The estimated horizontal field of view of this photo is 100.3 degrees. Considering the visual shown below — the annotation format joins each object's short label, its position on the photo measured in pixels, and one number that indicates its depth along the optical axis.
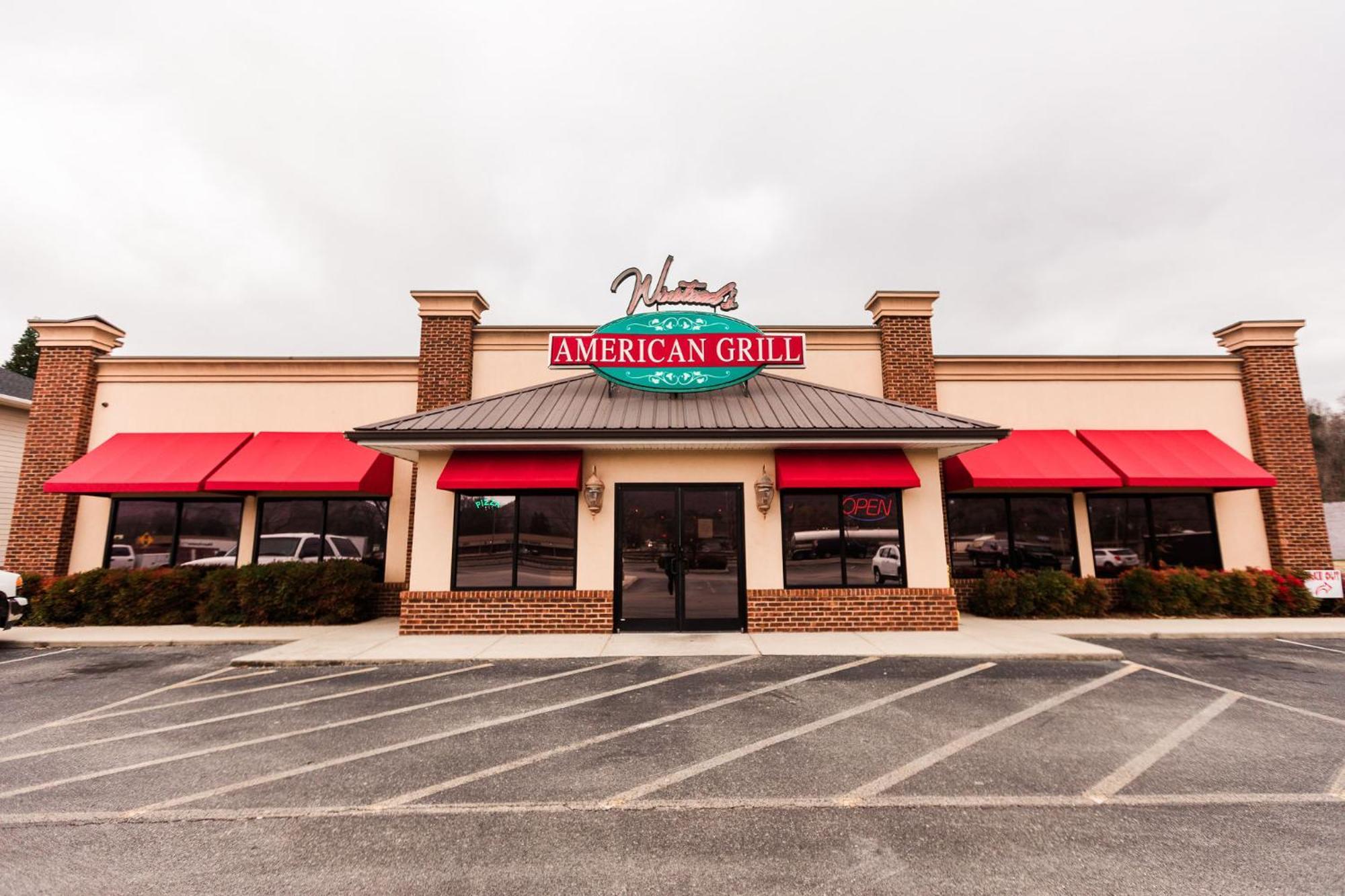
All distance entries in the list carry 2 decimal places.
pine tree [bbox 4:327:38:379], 41.66
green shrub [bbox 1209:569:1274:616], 12.53
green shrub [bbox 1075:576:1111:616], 12.58
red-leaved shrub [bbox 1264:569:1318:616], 12.62
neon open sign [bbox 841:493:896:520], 11.30
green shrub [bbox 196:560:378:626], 11.98
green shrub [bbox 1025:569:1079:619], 12.48
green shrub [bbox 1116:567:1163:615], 12.64
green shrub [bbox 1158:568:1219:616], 12.52
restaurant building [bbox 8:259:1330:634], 10.91
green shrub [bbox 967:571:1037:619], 12.57
